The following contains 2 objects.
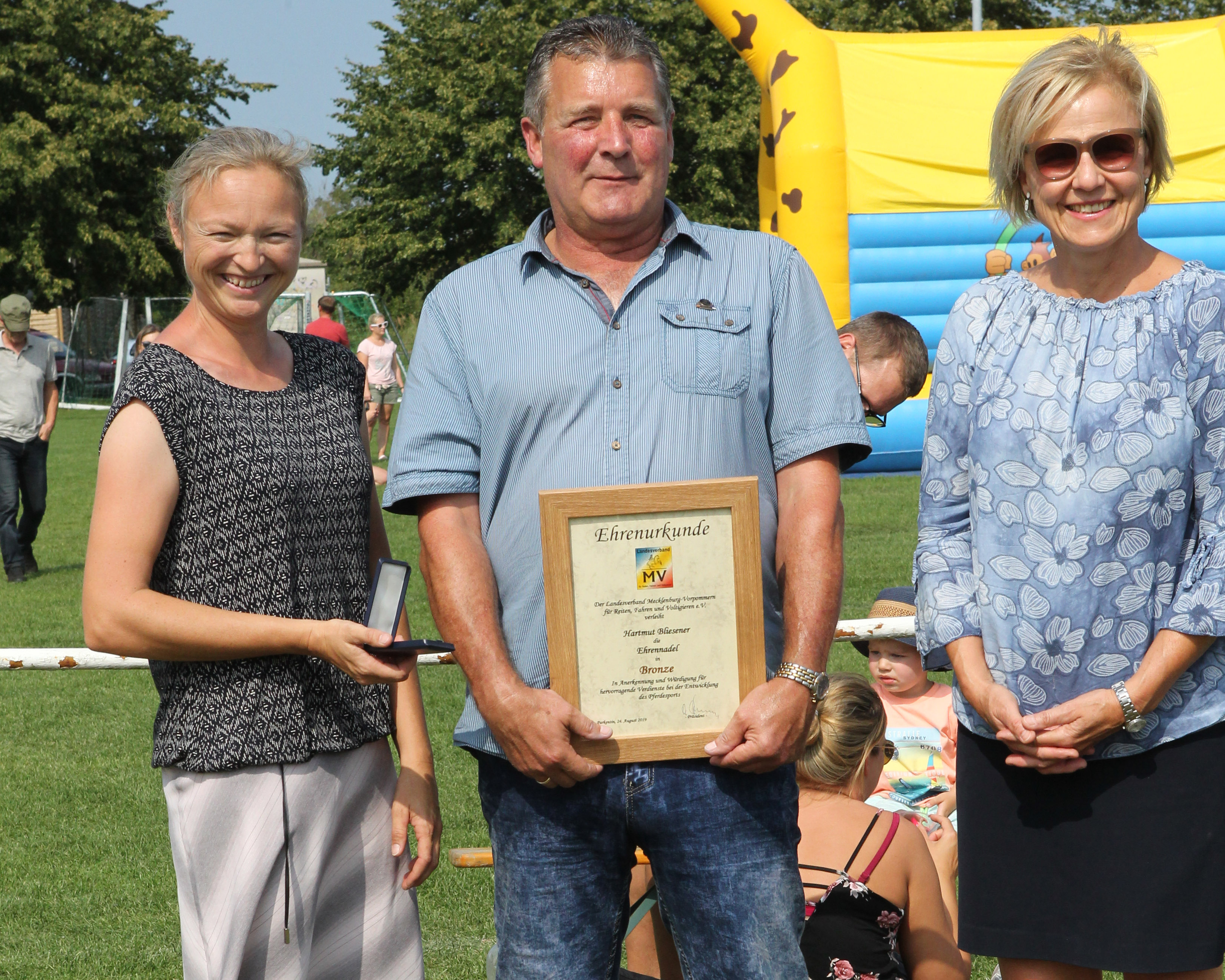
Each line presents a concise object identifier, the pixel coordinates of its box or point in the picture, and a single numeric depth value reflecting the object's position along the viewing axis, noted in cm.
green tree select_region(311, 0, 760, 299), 3694
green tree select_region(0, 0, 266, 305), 3869
